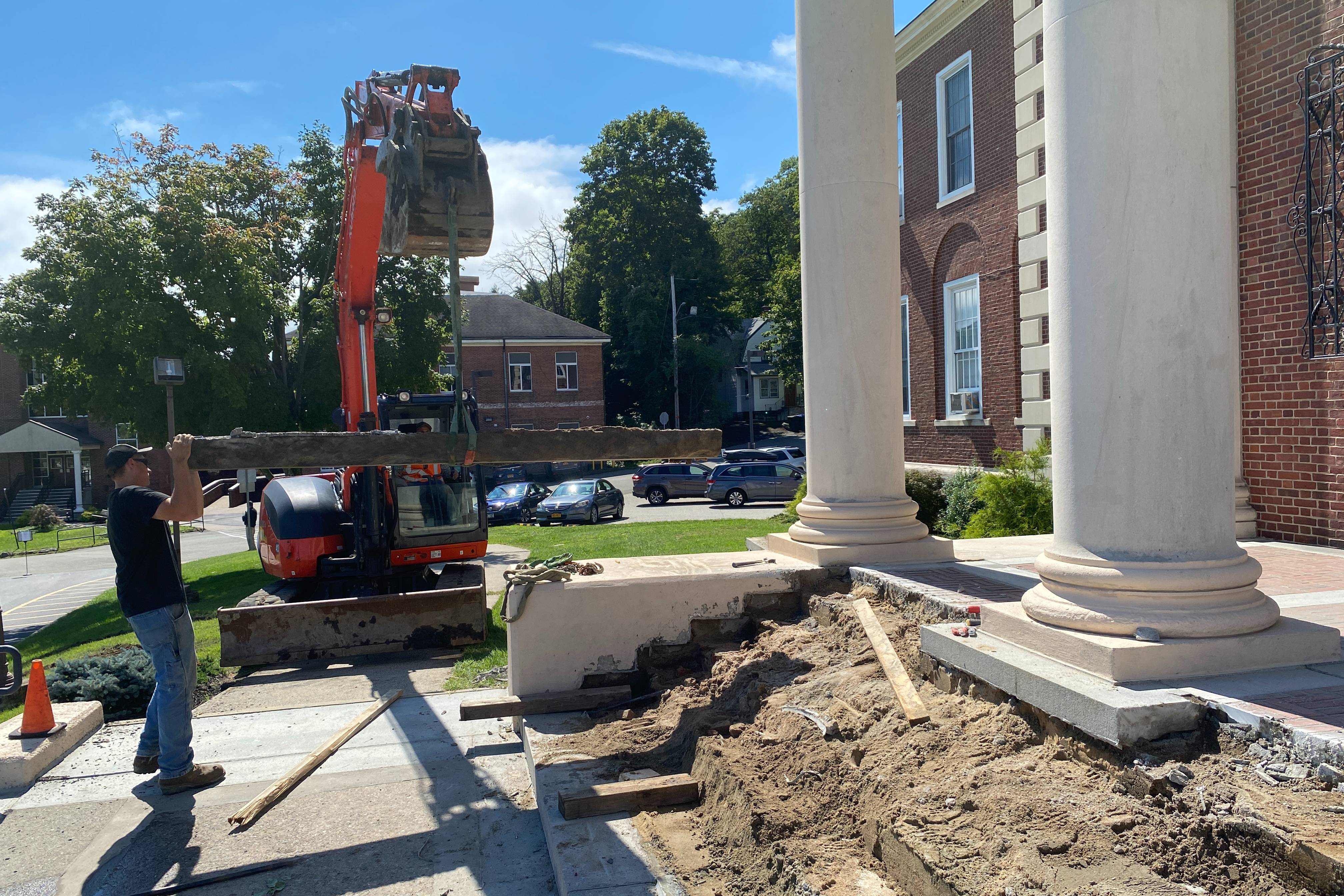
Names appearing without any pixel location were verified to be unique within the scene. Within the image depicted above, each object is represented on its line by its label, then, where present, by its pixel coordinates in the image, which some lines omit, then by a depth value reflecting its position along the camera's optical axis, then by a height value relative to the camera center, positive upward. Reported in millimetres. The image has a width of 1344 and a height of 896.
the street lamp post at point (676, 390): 50500 +1953
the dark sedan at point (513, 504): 28781 -2462
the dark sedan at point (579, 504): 27031 -2412
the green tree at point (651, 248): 53688 +11224
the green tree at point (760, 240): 58344 +12496
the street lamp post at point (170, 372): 10594 +897
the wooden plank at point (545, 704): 5824 -1858
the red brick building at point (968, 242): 12758 +2892
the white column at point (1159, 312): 3596 +381
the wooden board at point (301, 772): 5094 -2209
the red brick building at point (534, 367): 47906 +3501
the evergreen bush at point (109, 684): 7617 -2111
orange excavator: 6223 +425
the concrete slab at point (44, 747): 5766 -2119
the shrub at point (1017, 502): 10883 -1189
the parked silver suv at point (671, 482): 33844 -2292
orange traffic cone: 6219 -1900
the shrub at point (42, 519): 37719 -3064
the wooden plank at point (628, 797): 4328 -1874
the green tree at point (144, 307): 17391 +2885
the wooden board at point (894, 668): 3975 -1320
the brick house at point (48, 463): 44781 -765
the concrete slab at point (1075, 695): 2994 -1085
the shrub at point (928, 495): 14242 -1342
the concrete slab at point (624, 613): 5973 -1334
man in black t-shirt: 5480 -1049
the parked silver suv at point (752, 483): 31062 -2270
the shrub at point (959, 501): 13523 -1417
